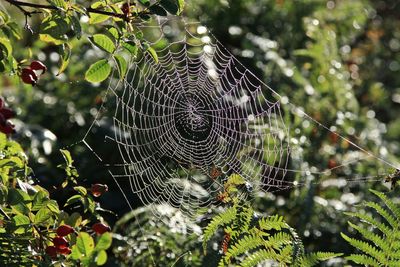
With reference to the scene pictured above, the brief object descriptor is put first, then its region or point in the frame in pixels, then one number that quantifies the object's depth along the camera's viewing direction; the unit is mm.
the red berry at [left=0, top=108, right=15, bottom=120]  4902
